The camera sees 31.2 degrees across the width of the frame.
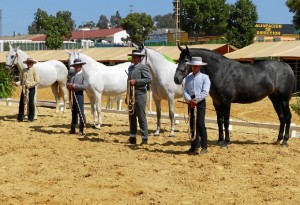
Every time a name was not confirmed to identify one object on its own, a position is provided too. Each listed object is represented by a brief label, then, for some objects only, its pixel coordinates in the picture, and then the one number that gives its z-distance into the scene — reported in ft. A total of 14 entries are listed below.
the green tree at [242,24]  183.01
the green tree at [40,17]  251.39
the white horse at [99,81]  41.55
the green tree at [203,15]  194.49
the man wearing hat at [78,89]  37.37
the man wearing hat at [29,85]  45.01
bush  67.77
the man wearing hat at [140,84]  32.99
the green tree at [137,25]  242.37
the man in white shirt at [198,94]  28.99
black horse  32.09
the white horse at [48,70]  47.47
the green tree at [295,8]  154.61
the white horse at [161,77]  36.35
